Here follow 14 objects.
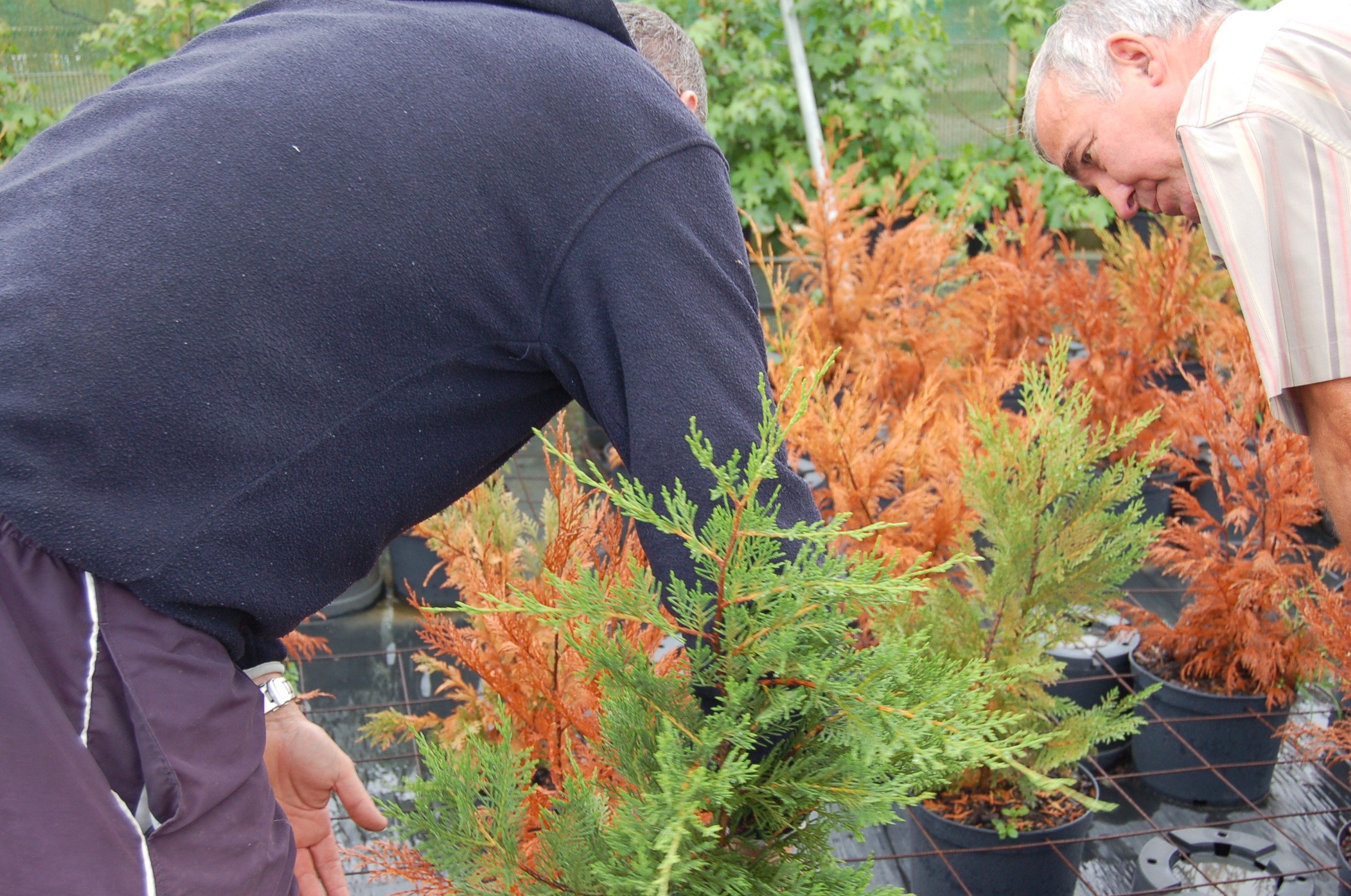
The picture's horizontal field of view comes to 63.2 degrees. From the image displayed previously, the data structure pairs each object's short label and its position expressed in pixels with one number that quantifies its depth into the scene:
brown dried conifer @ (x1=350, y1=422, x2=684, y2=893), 1.82
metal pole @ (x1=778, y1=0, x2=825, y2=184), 5.66
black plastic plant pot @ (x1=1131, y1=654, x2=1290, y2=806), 2.78
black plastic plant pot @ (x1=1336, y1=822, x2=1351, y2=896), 2.20
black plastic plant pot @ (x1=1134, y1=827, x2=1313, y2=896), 2.19
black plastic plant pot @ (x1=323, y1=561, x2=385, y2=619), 3.84
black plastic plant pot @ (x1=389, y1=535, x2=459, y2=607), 3.66
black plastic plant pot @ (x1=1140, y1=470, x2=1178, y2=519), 4.00
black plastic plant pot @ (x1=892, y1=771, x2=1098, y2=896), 2.22
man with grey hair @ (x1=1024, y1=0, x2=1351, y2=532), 1.50
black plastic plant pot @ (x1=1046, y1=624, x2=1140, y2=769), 3.00
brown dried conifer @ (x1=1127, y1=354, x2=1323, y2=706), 2.72
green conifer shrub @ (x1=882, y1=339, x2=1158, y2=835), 2.16
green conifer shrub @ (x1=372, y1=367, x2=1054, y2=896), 0.94
